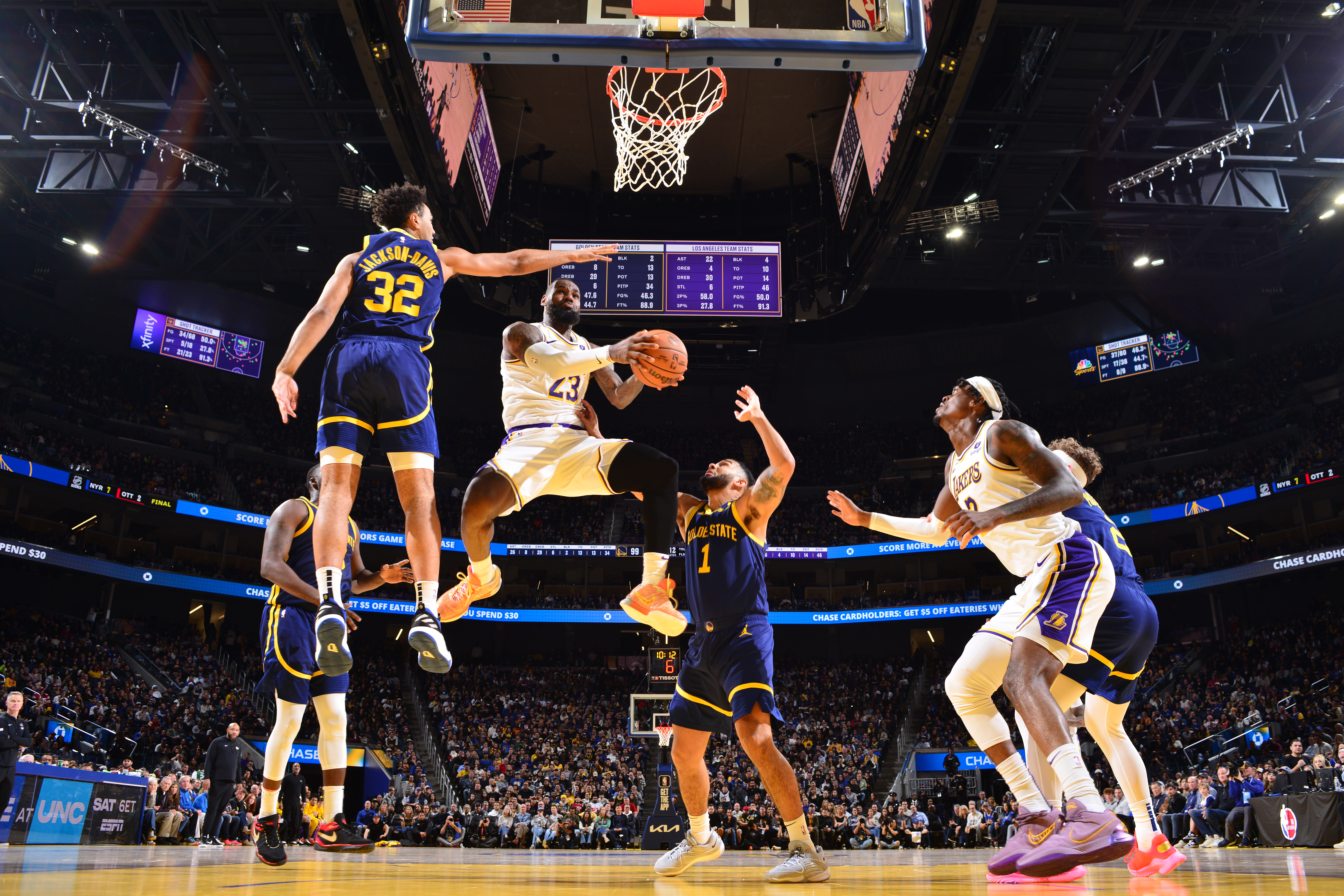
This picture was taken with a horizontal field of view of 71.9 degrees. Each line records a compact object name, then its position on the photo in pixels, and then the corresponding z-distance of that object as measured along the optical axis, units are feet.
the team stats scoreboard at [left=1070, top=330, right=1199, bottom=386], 93.91
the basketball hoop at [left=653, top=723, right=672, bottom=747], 53.58
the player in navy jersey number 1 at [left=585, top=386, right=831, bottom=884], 16.48
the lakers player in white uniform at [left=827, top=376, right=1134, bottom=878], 12.70
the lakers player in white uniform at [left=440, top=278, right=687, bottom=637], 16.43
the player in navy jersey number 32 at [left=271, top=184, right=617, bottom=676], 14.33
